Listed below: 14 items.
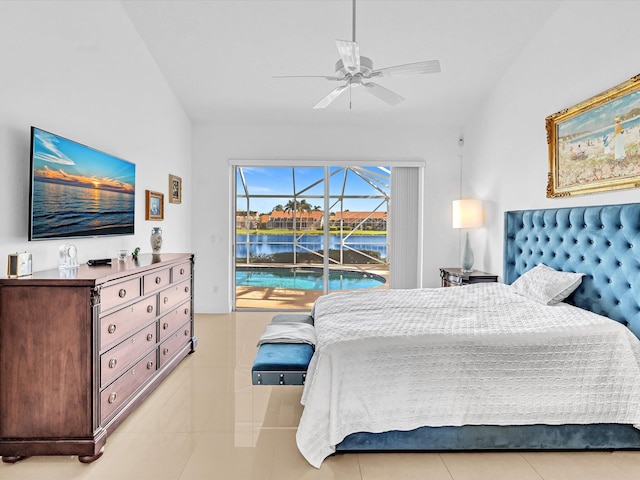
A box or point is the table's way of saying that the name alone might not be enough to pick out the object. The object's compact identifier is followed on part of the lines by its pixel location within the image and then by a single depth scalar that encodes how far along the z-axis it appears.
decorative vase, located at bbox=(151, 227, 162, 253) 3.83
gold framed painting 2.65
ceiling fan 2.49
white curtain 5.69
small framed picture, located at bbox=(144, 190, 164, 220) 4.04
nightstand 4.39
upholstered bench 2.24
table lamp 4.71
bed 2.04
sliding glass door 5.83
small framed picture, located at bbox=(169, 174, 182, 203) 4.66
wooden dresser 2.05
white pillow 2.98
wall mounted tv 2.37
